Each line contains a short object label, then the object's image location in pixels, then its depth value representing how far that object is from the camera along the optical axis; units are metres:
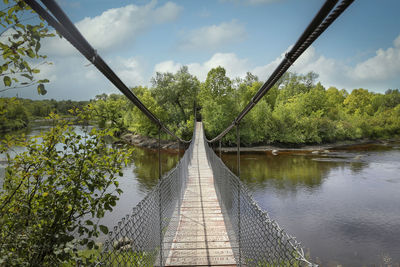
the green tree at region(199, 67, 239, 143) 19.12
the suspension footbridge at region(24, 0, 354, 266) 0.62
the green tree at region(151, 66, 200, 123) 21.77
